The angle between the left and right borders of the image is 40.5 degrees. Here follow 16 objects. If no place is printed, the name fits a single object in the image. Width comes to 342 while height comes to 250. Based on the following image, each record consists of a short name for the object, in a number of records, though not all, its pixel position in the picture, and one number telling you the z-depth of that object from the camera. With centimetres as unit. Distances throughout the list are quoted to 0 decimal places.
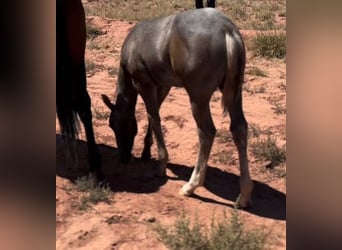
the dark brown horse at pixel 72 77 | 452
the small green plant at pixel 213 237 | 367
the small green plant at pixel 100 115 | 692
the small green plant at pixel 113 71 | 916
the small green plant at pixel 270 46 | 1066
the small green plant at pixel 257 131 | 664
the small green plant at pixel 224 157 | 598
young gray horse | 453
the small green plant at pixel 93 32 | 1210
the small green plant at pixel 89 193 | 452
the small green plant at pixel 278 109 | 752
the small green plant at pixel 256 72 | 945
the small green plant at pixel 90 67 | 927
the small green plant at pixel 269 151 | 592
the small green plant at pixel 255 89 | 863
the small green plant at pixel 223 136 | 645
